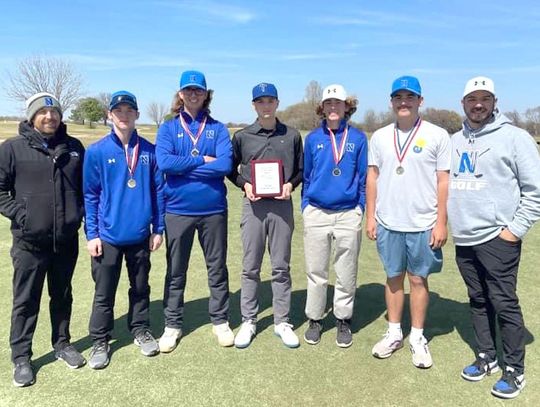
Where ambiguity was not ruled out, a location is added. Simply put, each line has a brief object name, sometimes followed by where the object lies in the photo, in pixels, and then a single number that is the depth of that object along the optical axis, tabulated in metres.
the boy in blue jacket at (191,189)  4.01
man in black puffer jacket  3.48
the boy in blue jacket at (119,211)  3.76
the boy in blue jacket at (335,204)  4.11
